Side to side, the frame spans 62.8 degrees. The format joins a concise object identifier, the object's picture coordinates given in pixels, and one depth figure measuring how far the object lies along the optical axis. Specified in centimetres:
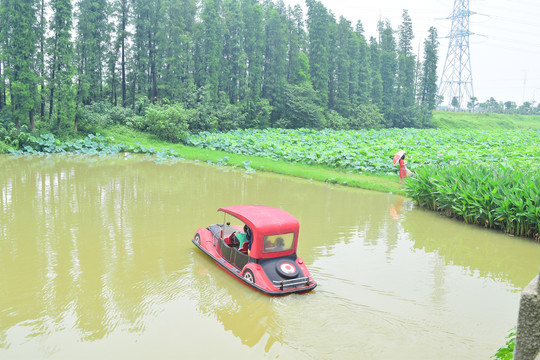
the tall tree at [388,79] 5569
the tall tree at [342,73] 4697
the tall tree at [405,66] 5878
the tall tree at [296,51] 4309
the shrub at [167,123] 2648
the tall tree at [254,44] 3894
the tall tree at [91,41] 2848
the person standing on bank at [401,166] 1675
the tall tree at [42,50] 2424
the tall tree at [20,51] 2277
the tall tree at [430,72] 5991
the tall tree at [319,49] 4425
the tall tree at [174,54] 3212
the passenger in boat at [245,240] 754
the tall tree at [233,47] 3719
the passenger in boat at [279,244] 709
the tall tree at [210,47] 3450
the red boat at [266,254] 666
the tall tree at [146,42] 3206
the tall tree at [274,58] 4053
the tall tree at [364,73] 5128
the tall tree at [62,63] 2394
